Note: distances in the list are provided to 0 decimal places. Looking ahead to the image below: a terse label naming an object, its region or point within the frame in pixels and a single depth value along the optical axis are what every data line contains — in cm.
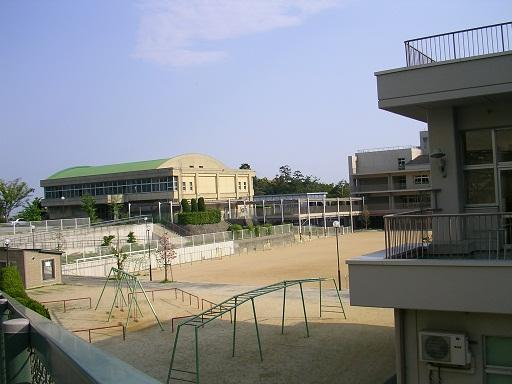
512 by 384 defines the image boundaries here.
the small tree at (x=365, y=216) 8808
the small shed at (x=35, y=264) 3456
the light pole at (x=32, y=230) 4562
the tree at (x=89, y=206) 6831
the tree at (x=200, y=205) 7212
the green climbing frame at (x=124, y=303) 2474
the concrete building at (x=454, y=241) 942
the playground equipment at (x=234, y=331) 1534
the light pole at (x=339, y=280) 3181
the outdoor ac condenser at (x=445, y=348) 952
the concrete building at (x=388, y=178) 8419
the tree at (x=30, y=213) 7119
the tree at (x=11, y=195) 7288
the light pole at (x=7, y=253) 3314
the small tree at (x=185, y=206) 7094
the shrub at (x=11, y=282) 2339
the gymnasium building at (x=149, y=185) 7600
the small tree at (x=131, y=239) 5366
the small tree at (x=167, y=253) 4223
